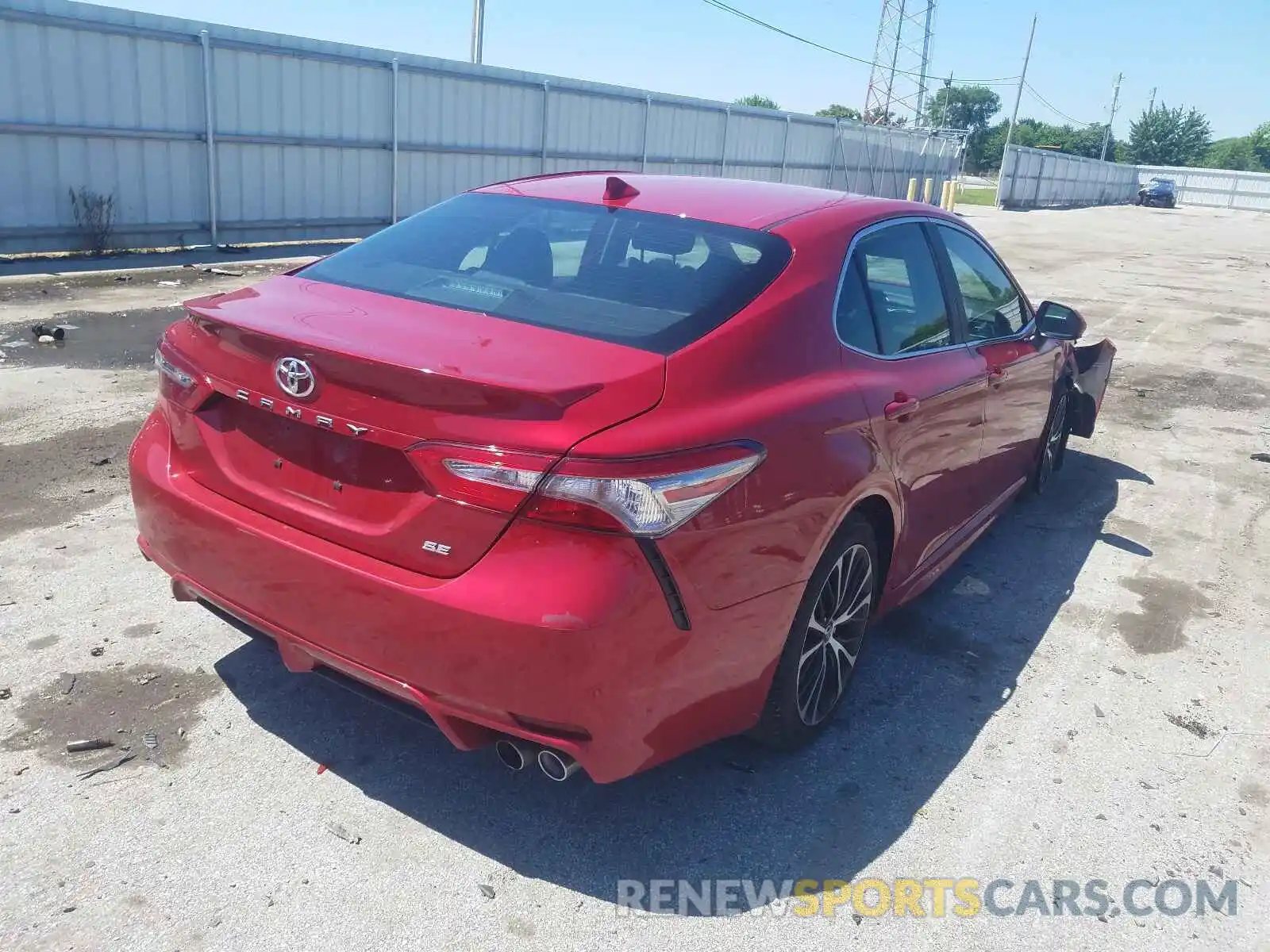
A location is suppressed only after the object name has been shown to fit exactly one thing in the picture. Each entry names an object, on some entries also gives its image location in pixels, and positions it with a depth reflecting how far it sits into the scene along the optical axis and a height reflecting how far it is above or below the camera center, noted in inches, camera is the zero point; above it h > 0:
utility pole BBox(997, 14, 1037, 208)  2167.8 +148.3
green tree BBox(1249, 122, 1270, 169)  4154.0 +223.2
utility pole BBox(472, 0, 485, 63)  854.5 +83.0
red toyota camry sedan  94.7 -31.0
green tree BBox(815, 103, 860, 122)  3922.2 +188.8
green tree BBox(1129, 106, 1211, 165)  3875.5 +192.7
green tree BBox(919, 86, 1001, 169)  5064.0 +319.1
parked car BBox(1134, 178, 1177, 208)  2386.8 -5.6
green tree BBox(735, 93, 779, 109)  4295.3 +227.0
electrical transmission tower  2203.5 +168.9
